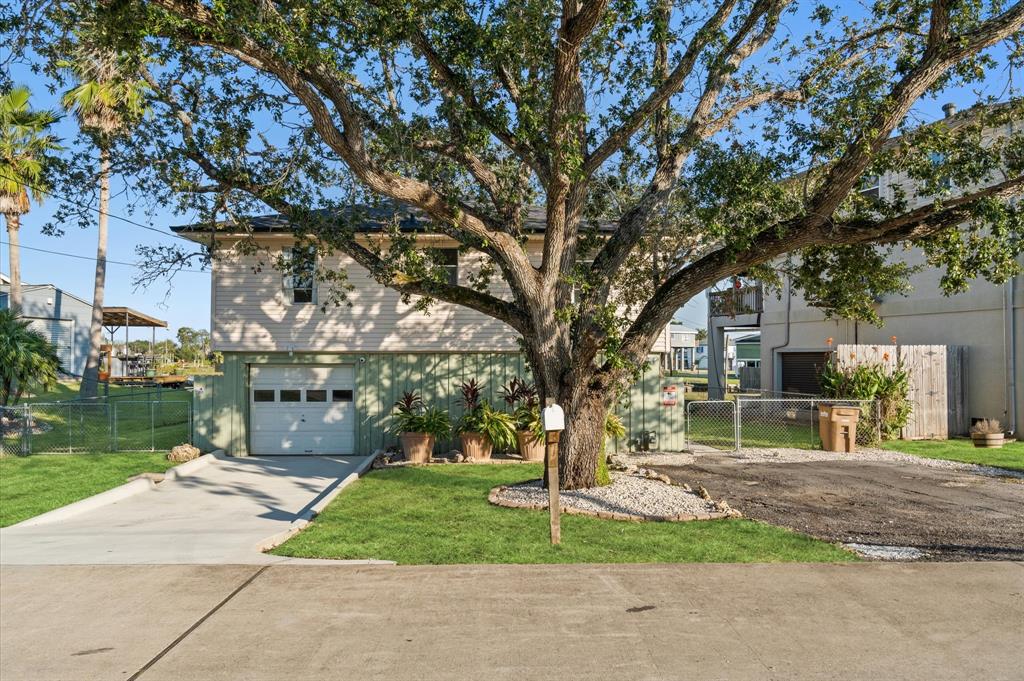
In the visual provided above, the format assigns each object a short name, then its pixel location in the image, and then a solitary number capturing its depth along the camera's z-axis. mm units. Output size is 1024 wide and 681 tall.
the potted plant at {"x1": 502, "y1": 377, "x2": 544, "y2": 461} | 14445
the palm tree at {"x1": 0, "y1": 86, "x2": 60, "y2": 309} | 17250
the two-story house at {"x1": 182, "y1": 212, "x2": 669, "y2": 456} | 15625
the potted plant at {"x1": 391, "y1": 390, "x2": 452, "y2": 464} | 14266
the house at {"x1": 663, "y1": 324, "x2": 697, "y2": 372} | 62959
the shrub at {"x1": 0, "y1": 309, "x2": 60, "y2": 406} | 16797
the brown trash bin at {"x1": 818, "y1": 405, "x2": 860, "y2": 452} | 15273
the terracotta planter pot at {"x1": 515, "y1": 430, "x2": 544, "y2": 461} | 14469
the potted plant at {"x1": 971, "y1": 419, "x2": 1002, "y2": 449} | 15680
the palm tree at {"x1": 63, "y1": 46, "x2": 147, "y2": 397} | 9680
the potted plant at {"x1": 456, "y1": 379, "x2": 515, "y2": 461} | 14461
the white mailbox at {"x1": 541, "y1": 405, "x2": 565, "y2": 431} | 7266
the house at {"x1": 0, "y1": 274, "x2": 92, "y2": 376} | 34906
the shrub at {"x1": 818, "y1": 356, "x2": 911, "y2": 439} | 16312
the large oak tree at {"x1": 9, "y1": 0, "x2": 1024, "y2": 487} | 8180
